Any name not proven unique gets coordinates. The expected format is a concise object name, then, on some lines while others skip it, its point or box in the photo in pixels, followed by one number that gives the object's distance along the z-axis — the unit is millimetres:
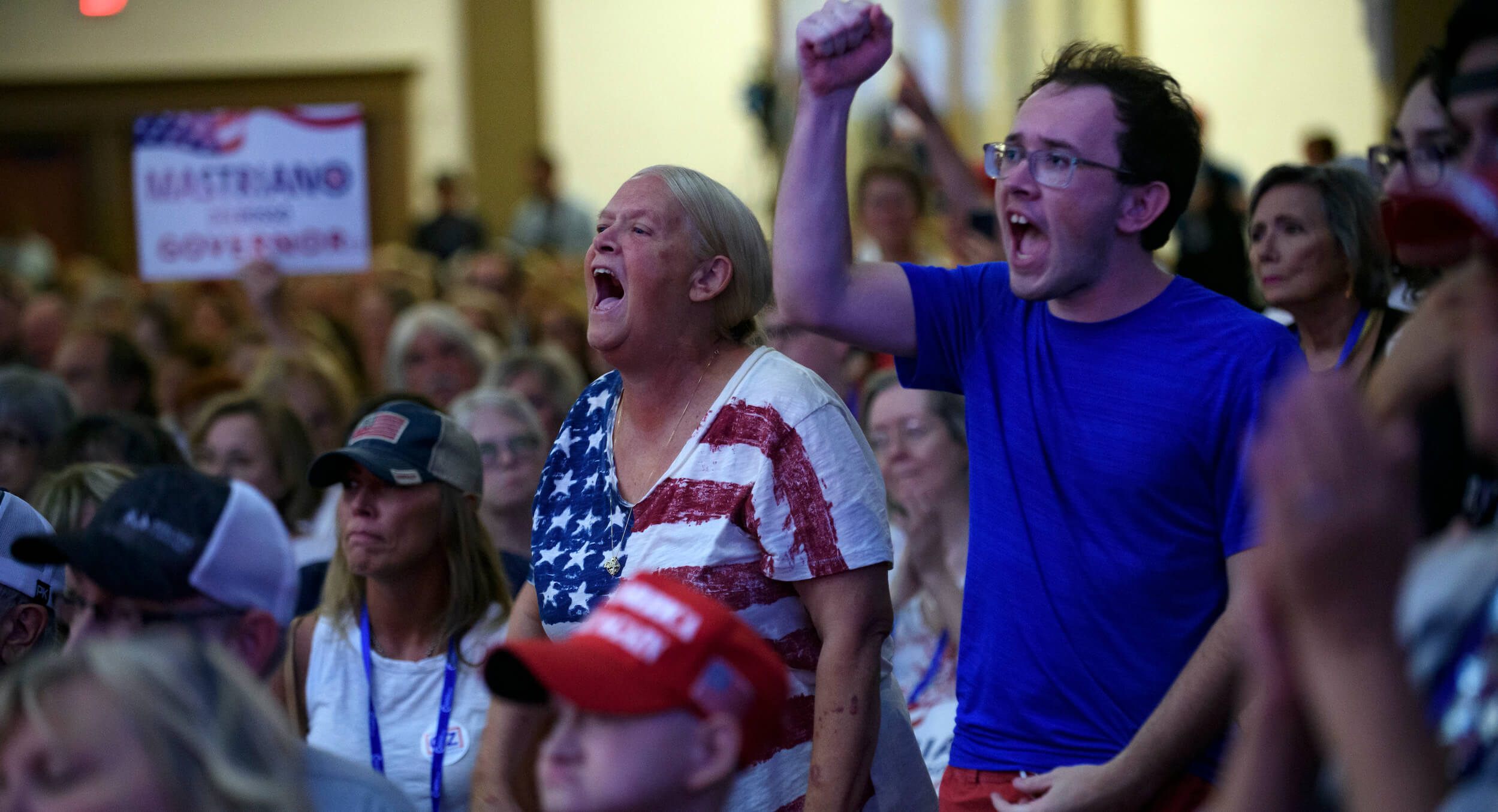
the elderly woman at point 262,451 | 8633
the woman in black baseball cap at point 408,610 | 5855
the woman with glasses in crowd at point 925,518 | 7242
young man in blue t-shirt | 4105
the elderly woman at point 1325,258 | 6215
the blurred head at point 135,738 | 2939
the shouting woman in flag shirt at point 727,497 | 4621
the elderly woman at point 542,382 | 9758
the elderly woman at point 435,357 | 11086
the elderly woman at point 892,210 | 10742
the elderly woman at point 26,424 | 8570
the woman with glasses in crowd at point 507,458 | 8227
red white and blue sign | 14039
